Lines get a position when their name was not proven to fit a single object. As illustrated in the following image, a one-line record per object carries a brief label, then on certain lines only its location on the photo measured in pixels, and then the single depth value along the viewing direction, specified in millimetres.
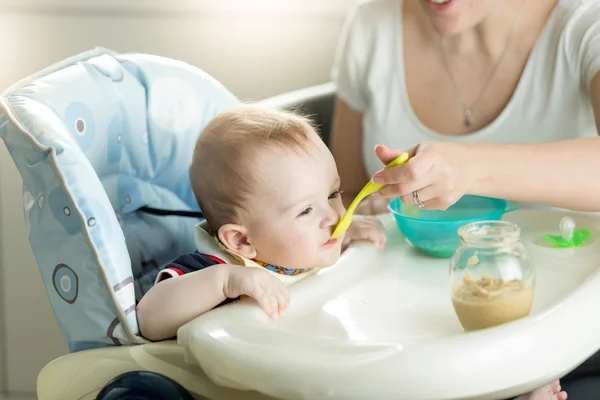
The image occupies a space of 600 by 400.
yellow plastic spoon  1094
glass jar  1047
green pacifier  1214
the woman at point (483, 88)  1218
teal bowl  1210
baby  1136
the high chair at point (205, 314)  1006
